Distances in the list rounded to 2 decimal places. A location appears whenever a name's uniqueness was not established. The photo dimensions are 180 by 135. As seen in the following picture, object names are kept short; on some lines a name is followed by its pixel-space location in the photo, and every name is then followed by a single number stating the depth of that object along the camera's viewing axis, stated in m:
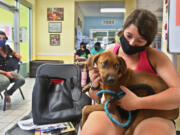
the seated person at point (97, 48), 5.67
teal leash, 0.98
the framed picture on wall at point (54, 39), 7.81
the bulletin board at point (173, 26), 1.49
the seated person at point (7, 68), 3.30
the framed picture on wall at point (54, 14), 7.73
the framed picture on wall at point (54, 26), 7.77
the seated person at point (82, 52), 6.48
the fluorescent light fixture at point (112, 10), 10.07
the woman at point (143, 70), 0.94
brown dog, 0.99
